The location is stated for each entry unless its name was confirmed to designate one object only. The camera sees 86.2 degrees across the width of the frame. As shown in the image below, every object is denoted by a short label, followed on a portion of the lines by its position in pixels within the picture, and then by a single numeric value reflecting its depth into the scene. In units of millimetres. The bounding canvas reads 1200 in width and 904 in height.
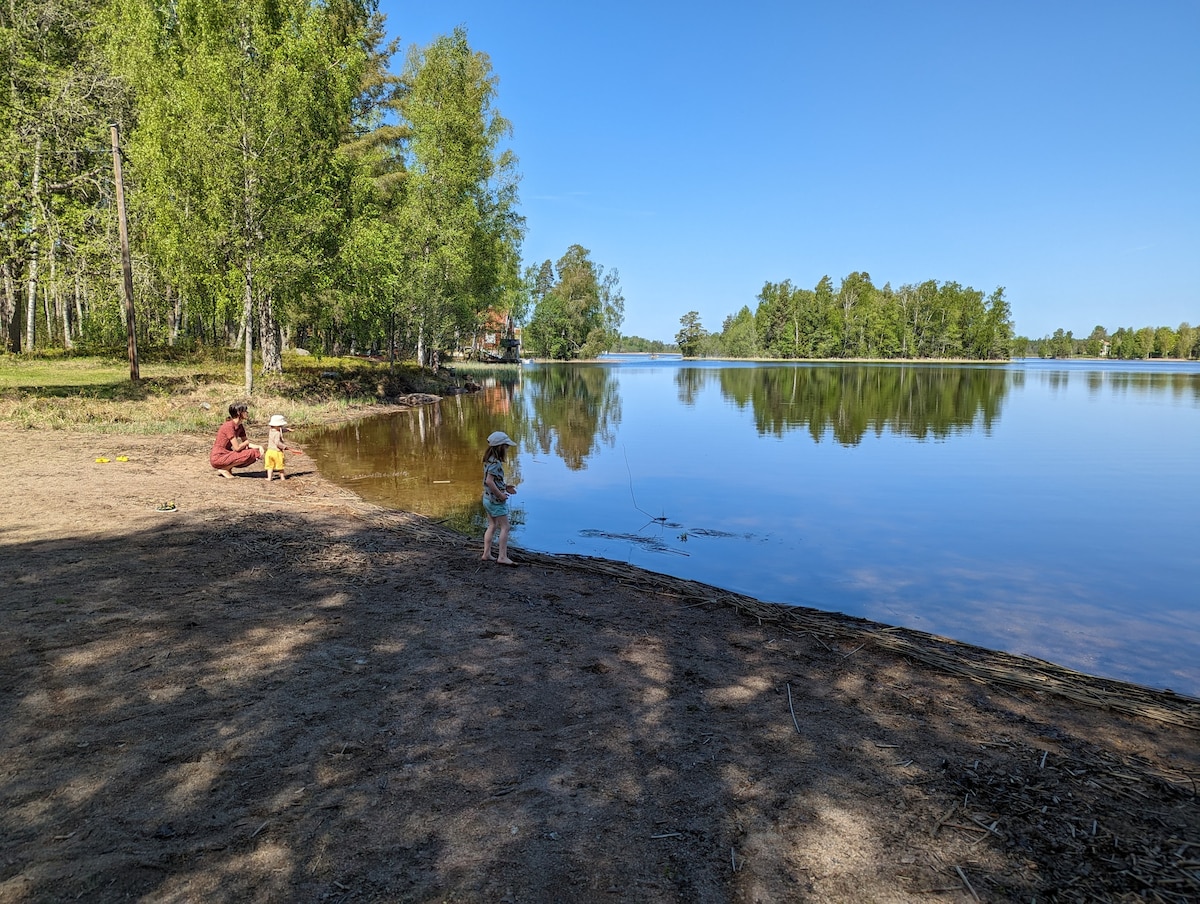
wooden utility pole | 22031
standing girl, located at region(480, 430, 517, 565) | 9047
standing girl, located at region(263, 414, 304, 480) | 14203
